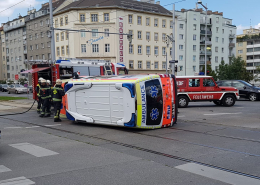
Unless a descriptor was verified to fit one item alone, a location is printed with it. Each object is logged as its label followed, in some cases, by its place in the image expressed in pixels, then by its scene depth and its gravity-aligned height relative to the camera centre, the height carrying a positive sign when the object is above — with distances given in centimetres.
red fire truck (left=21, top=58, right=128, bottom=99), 1789 +47
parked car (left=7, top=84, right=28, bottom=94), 4012 -162
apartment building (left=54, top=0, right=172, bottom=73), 5262 +858
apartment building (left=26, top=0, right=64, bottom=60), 6275 +992
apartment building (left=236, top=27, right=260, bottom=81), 9194 +755
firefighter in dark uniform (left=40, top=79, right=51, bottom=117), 1328 -87
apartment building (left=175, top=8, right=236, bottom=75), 6600 +836
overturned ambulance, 907 -82
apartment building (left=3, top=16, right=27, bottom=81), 7374 +861
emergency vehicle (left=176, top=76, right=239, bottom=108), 1732 -101
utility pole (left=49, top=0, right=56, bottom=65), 2020 +264
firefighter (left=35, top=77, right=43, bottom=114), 1376 -117
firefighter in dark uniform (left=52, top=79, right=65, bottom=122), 1149 -80
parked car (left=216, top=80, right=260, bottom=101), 2198 -119
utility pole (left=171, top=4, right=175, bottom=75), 2597 +185
